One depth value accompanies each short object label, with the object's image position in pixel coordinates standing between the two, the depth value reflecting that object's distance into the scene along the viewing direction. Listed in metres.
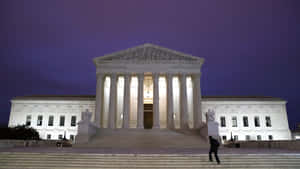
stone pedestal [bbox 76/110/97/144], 25.89
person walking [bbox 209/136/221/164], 12.31
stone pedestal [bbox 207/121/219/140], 27.55
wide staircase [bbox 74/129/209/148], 25.30
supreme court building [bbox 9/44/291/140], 38.69
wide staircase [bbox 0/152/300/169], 12.50
